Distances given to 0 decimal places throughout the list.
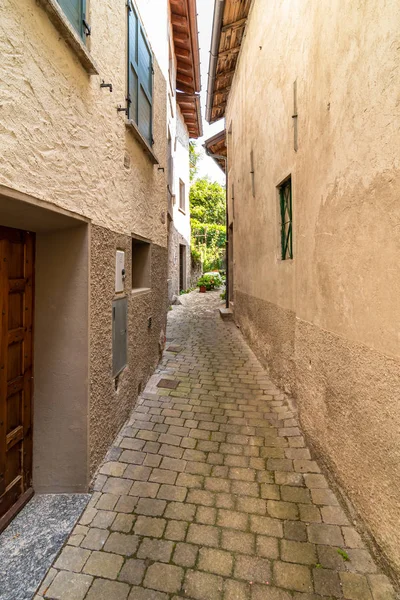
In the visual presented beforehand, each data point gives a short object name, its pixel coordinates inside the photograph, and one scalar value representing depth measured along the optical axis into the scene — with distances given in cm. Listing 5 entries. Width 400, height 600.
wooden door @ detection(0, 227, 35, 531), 214
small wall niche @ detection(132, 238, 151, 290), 472
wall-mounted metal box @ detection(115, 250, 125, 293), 319
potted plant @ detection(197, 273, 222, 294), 1764
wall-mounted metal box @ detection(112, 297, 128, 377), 318
